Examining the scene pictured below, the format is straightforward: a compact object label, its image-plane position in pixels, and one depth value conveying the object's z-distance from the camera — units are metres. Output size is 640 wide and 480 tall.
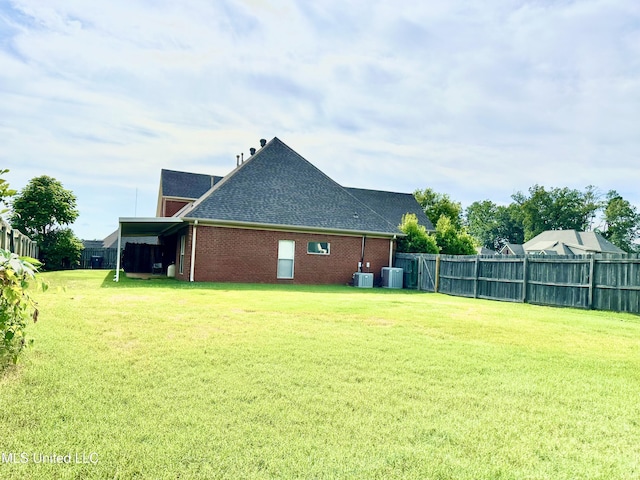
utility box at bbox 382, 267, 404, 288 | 20.55
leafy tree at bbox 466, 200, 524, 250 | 76.75
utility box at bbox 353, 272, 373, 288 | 20.24
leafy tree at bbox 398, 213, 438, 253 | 22.06
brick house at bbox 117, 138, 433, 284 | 18.98
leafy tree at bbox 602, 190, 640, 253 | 65.19
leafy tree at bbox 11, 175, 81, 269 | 28.06
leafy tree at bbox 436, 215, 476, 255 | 23.91
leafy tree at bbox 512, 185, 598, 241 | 68.69
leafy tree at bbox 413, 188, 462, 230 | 45.31
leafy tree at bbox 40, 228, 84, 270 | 28.28
